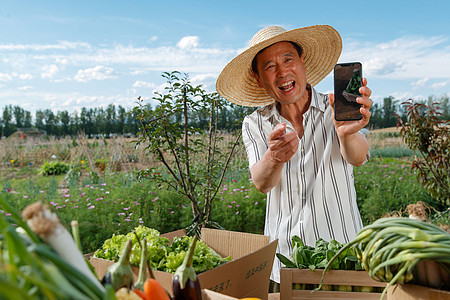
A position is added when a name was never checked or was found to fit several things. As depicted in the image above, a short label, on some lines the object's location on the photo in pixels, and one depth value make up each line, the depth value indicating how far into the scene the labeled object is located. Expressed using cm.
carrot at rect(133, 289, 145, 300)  75
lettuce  127
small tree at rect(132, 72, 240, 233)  349
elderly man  206
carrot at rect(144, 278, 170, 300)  76
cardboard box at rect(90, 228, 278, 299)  110
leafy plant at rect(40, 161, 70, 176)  1101
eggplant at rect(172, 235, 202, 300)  84
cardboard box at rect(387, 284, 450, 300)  81
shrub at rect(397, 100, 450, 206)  532
